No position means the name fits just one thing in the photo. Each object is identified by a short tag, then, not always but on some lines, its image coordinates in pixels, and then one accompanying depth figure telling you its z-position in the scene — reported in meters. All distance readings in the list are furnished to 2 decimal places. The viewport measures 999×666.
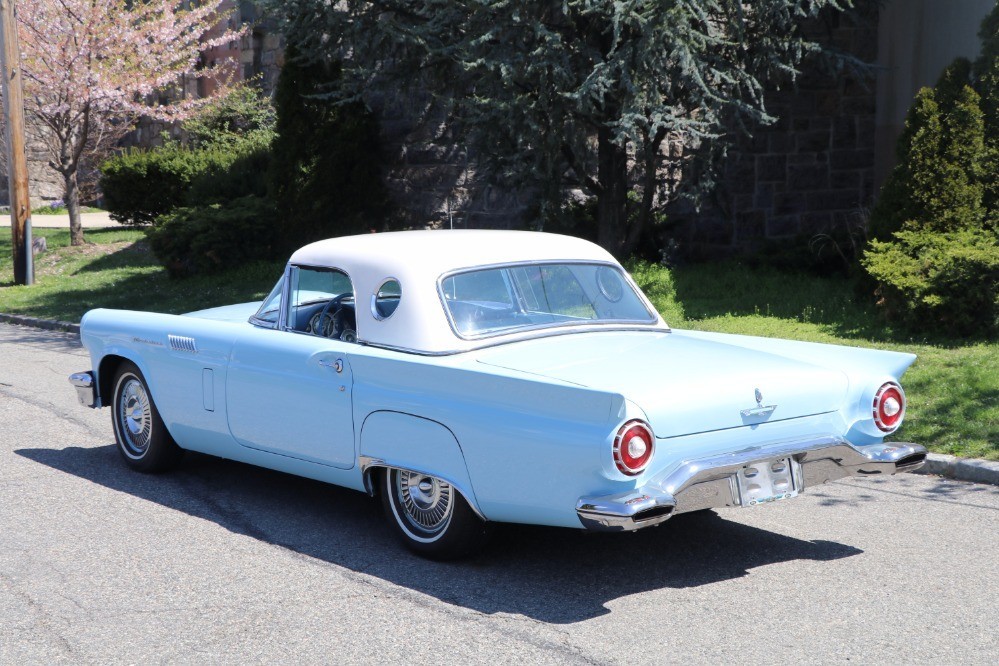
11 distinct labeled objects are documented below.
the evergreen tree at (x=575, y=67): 12.04
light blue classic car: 4.81
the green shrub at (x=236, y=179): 19.98
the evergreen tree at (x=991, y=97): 11.55
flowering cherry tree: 20.64
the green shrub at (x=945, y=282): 10.10
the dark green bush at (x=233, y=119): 23.64
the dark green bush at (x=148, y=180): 22.64
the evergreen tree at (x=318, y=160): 17.84
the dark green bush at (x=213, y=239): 17.73
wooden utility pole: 18.08
